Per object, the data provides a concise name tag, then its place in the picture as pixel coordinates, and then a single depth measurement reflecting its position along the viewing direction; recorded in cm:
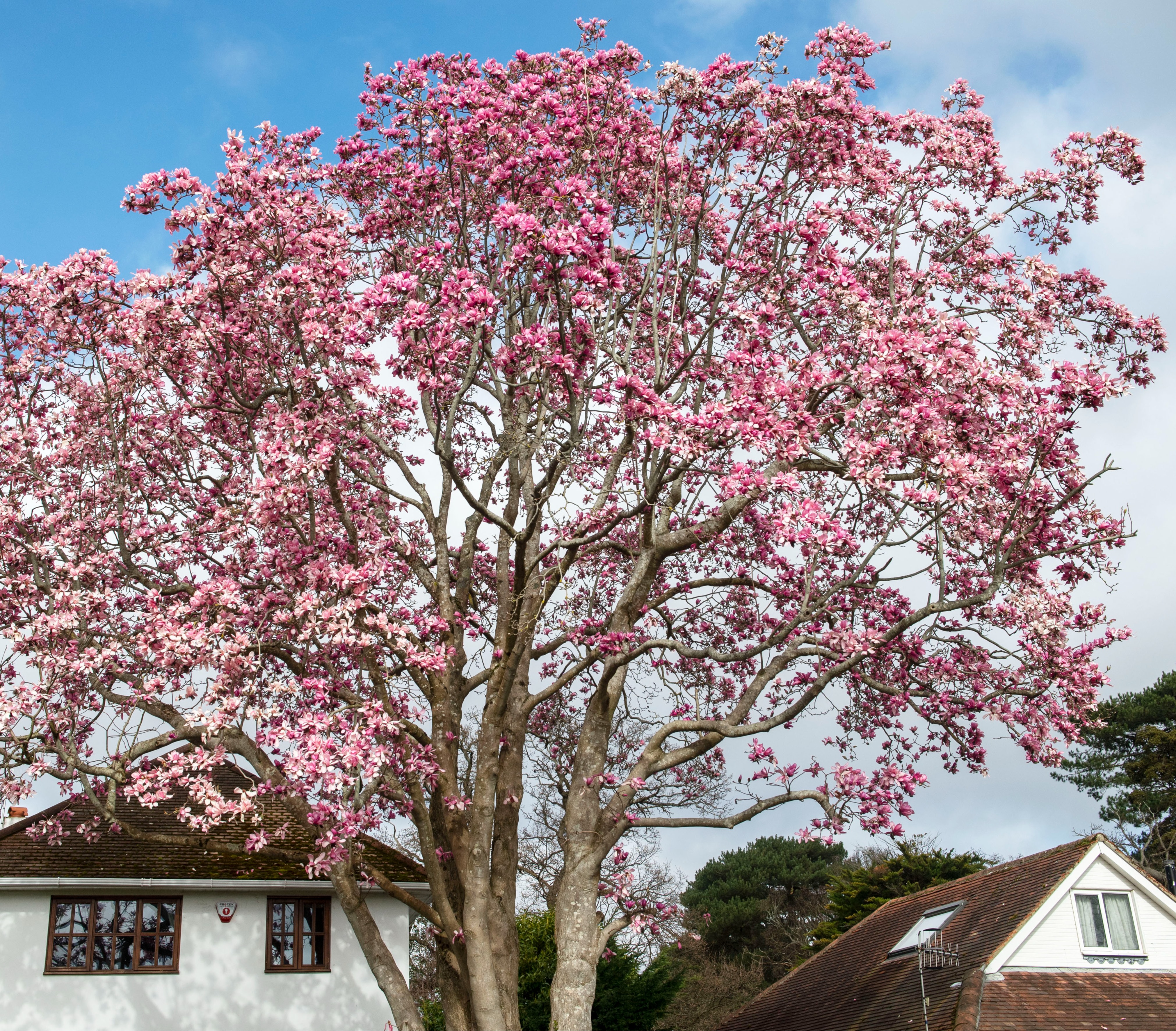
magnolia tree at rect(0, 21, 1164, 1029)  1157
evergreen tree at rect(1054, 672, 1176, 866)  3866
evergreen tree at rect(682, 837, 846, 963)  4656
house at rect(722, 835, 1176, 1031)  1784
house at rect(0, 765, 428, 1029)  1858
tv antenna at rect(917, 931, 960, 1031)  1930
